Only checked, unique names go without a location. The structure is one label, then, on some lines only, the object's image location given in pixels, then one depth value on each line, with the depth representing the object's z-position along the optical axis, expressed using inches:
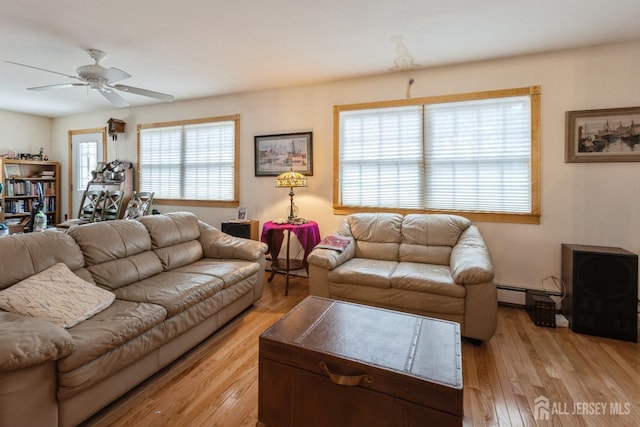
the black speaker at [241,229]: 156.0
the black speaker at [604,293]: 94.9
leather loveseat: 92.3
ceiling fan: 108.8
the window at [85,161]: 219.6
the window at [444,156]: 123.4
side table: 137.3
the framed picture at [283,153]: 157.2
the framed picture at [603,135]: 109.7
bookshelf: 202.5
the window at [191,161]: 178.4
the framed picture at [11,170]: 204.7
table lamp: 141.9
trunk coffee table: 46.9
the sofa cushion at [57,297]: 63.5
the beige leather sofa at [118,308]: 51.4
